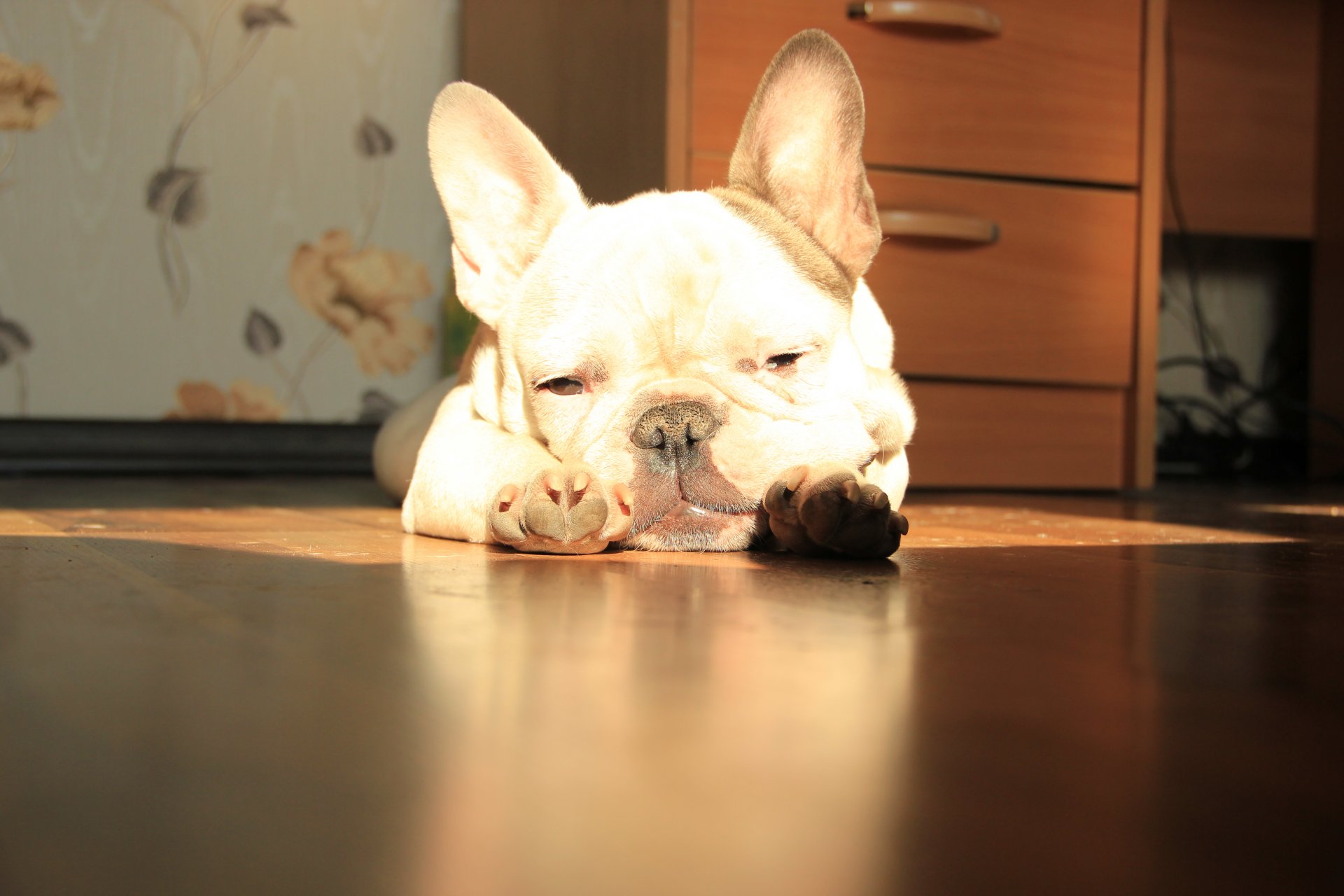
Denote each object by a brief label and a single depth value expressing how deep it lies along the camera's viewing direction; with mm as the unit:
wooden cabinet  2195
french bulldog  1081
